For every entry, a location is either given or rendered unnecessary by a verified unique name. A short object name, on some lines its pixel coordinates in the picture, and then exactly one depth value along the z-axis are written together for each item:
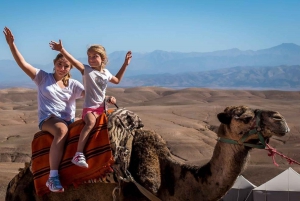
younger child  5.29
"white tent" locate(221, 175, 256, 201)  16.28
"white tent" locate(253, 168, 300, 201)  15.18
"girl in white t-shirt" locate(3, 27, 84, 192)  5.43
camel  4.77
